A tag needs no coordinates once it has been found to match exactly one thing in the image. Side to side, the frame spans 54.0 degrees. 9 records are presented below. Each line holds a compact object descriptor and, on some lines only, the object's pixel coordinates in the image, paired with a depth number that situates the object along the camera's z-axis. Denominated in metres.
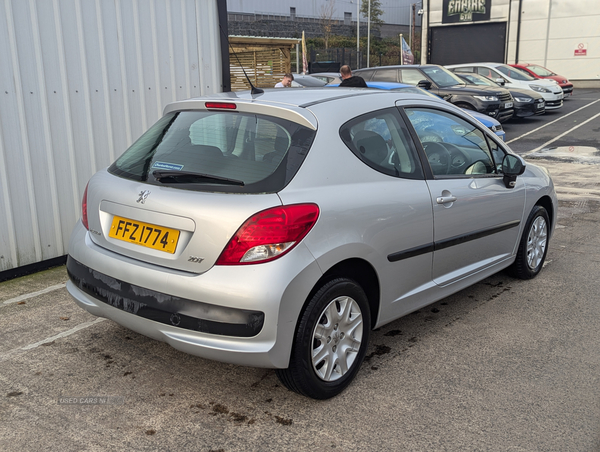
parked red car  22.56
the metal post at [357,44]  47.33
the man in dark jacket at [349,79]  10.55
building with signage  32.78
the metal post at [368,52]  44.97
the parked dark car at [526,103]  17.53
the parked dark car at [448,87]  14.48
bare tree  49.31
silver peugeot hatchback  2.72
